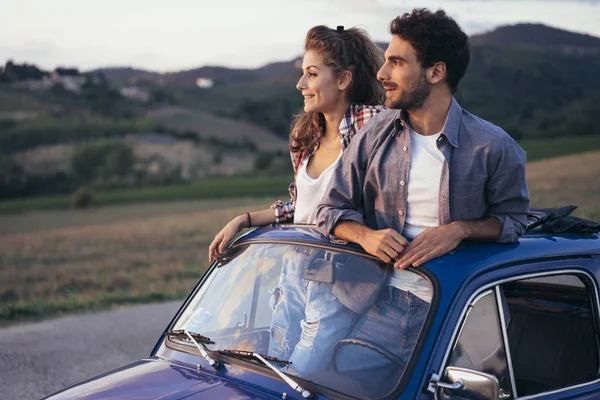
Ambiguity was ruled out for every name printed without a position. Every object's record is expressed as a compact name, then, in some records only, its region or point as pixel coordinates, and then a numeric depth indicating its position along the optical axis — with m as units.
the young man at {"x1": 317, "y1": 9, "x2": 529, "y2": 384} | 3.17
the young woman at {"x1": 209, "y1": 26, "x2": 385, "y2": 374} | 4.18
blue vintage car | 2.95
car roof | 3.13
